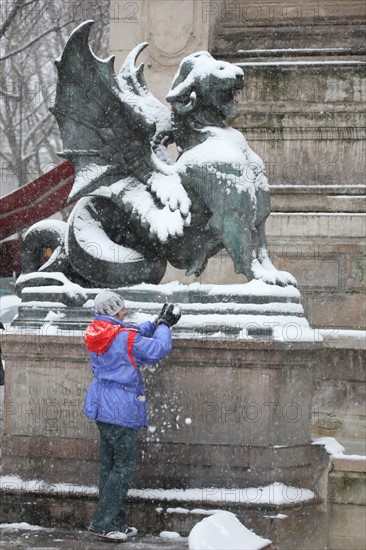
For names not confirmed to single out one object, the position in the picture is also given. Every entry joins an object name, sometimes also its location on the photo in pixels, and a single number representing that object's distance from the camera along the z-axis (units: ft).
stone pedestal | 41.18
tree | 121.33
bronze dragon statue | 43.84
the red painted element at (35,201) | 89.01
